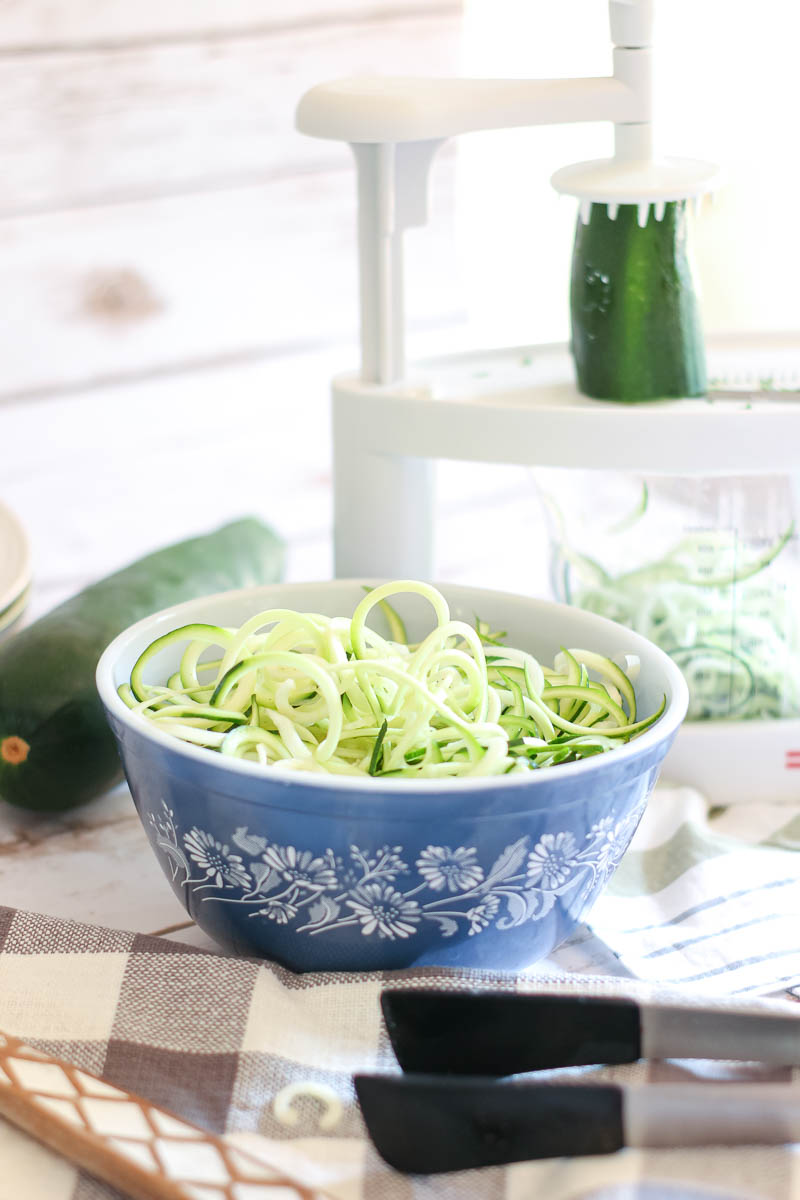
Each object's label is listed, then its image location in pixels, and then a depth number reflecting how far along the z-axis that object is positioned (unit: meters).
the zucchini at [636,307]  1.09
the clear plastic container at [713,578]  1.12
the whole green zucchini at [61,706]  1.08
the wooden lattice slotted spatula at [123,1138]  0.87
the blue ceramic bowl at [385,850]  0.93
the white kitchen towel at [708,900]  1.01
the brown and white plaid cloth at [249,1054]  0.89
